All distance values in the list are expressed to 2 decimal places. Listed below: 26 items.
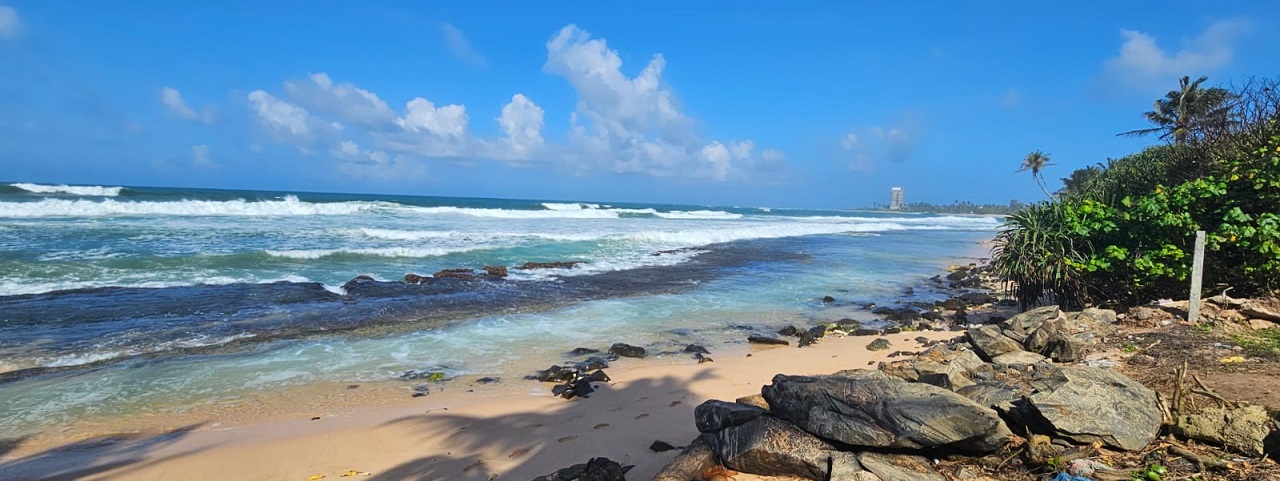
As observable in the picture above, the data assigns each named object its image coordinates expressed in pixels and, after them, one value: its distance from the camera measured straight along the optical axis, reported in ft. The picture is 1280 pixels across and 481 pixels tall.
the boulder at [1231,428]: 10.55
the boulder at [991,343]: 20.44
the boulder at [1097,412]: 11.25
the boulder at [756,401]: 14.33
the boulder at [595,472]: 12.60
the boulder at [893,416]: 11.17
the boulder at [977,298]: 40.76
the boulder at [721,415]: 12.90
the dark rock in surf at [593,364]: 24.30
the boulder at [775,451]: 11.39
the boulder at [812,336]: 28.99
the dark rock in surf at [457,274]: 47.78
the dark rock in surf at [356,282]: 42.06
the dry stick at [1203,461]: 10.17
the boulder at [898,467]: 10.50
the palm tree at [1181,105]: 78.59
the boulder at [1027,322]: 22.21
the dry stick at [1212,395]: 11.64
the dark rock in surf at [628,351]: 26.61
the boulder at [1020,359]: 18.59
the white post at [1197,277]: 21.40
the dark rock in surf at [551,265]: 54.75
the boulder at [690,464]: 12.03
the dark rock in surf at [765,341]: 29.07
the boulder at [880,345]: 27.15
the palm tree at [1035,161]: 112.47
